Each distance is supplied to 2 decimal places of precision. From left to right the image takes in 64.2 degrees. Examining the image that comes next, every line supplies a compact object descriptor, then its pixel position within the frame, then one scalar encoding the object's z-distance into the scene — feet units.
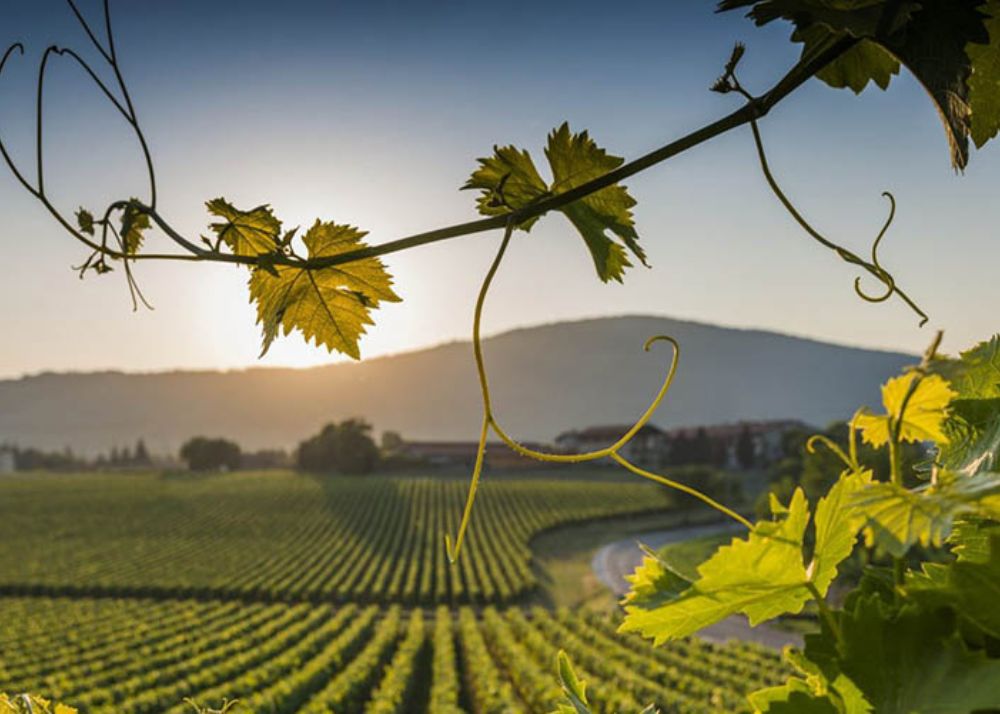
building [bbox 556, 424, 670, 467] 244.63
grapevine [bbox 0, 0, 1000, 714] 1.17
